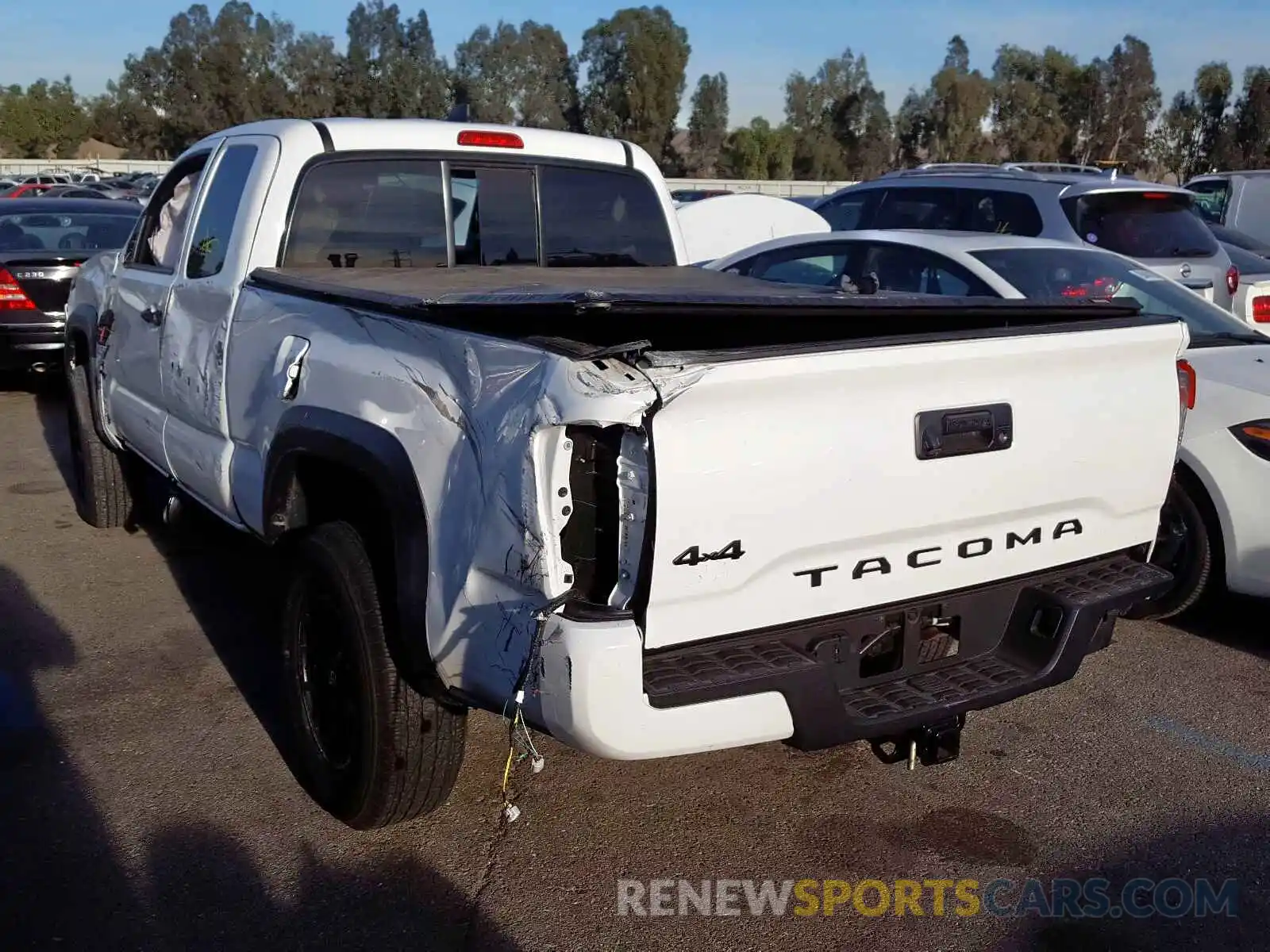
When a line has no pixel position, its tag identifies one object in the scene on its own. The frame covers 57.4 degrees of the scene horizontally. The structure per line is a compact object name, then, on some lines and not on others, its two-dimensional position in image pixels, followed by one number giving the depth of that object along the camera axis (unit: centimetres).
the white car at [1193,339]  468
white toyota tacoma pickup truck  248
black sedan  908
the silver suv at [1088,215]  862
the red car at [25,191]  2881
